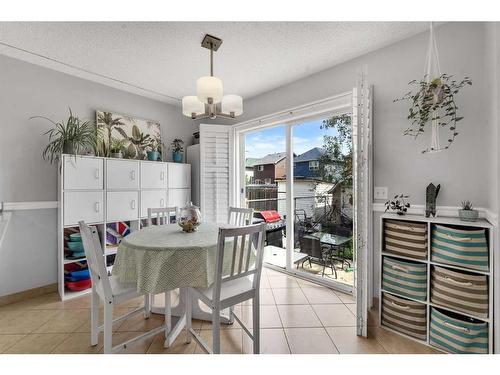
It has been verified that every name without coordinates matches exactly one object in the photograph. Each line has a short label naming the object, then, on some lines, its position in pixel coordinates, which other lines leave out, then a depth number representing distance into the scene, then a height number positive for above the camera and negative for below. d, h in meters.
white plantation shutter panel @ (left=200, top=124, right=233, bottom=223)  3.62 +0.24
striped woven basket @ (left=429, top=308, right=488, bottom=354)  1.55 -1.00
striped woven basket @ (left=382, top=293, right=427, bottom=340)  1.79 -1.02
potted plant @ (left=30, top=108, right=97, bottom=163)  2.55 +0.53
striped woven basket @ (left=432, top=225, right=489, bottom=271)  1.54 -0.41
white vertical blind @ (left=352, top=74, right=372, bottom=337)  1.85 -0.15
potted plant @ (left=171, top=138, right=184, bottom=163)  3.69 +0.59
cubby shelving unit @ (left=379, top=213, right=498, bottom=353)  1.51 -0.56
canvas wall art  3.06 +0.70
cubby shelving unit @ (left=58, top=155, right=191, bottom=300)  2.52 -0.07
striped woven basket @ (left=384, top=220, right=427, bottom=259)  1.80 -0.41
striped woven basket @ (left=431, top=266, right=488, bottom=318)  1.54 -0.71
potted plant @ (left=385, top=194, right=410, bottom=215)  2.04 -0.16
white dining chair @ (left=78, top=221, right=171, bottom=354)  1.48 -0.72
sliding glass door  2.76 -0.07
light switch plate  2.28 -0.05
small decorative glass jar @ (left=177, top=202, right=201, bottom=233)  2.03 -0.29
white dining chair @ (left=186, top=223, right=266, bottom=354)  1.46 -0.71
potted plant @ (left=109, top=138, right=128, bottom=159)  3.02 +0.52
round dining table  1.52 -0.51
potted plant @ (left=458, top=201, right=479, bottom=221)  1.68 -0.19
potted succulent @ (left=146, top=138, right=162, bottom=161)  3.37 +0.56
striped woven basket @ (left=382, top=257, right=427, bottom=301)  1.79 -0.72
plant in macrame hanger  1.80 +0.67
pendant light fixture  2.01 +0.69
